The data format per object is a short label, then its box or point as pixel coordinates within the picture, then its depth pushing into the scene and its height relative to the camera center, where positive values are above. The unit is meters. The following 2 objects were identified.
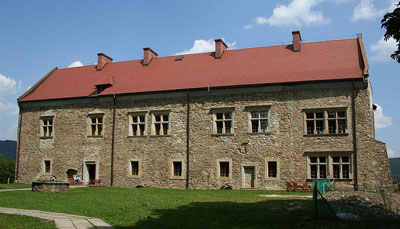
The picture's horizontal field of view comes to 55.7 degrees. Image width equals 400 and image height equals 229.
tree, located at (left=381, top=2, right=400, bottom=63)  11.62 +4.05
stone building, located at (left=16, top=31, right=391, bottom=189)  22.73 +2.27
